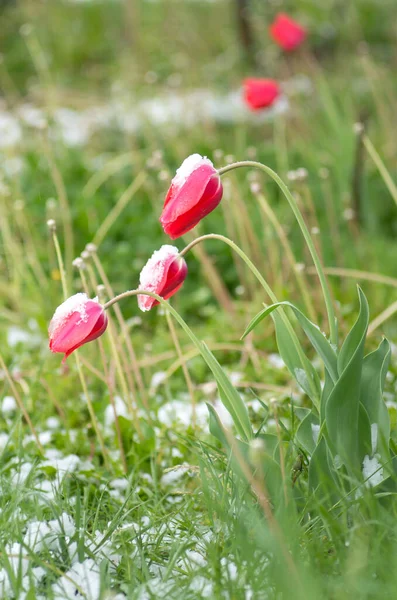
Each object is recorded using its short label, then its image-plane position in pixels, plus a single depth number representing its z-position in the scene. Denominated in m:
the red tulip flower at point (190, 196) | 2.08
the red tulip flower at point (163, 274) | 2.11
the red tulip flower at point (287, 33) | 4.25
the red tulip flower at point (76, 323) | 2.09
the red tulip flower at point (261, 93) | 3.38
